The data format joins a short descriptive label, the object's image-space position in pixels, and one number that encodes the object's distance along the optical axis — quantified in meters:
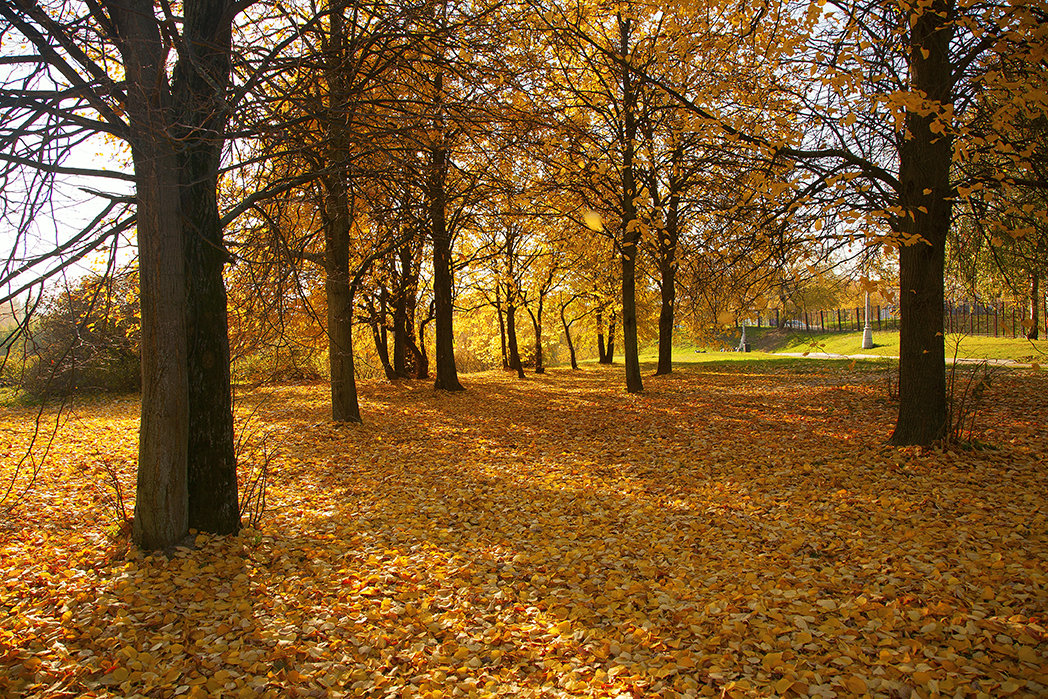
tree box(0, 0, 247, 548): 3.60
